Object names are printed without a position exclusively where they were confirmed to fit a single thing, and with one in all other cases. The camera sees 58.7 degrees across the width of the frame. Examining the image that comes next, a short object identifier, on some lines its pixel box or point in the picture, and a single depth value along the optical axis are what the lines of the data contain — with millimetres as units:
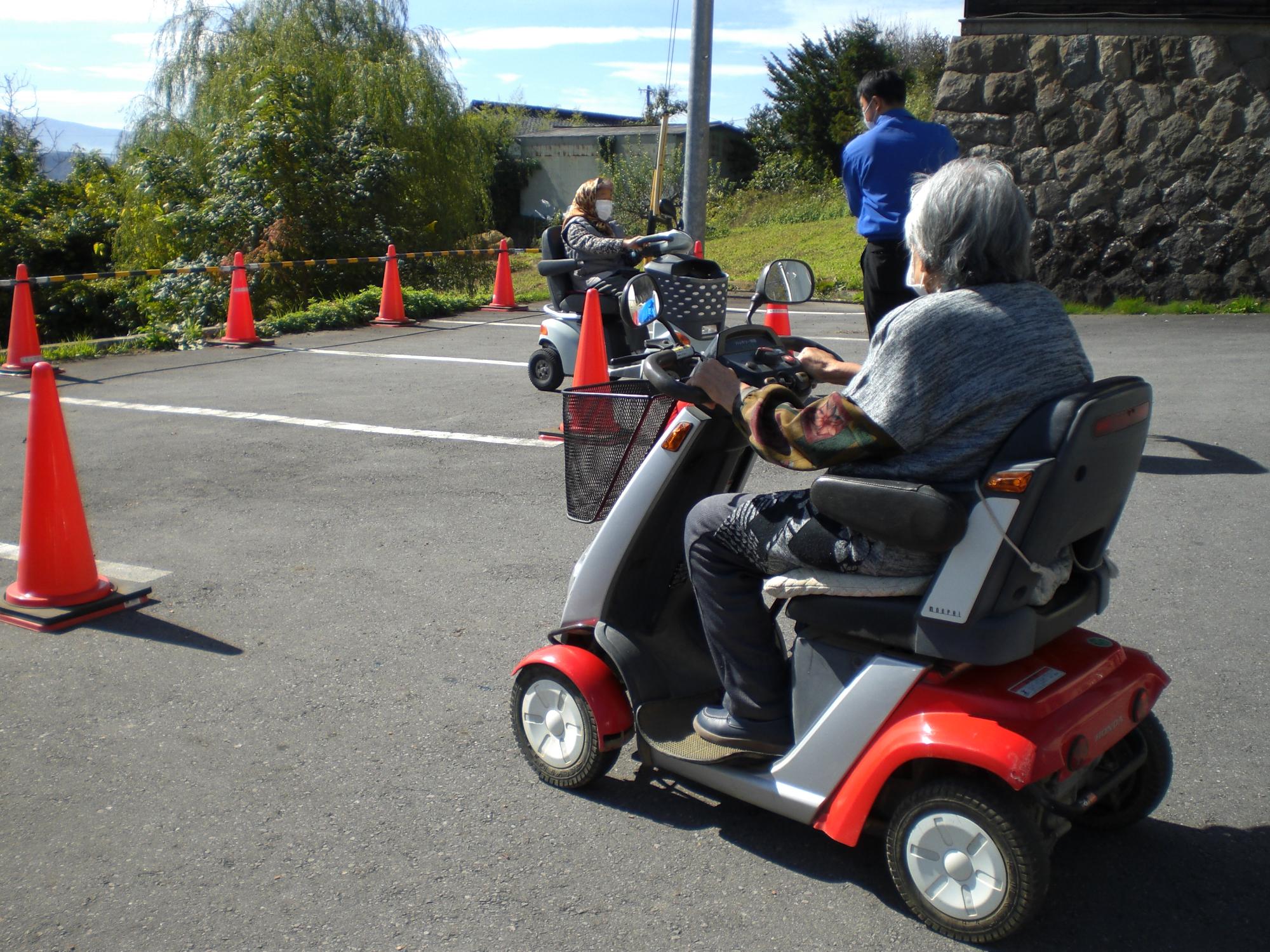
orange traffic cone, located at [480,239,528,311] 15484
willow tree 17594
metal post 11047
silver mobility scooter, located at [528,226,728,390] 8336
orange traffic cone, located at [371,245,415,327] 13805
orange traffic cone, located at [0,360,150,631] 4555
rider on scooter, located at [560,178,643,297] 8711
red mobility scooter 2375
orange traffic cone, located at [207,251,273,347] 12078
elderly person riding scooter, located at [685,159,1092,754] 2422
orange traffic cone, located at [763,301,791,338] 8570
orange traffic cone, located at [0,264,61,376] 10367
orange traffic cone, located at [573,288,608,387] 7828
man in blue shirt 6168
